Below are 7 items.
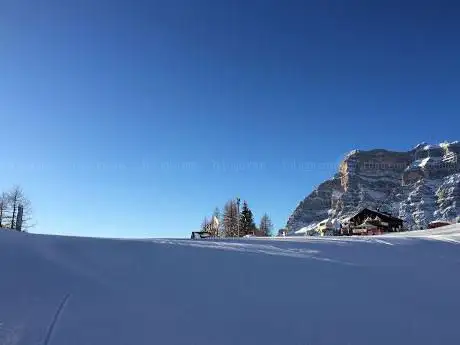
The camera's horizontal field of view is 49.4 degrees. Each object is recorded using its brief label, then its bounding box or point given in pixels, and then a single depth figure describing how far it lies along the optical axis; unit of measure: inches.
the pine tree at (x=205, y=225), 3684.1
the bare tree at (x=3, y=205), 1844.2
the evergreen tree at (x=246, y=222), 2864.2
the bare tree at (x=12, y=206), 1850.5
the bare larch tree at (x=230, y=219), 2989.4
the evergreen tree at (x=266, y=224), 4216.5
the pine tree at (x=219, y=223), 2861.2
